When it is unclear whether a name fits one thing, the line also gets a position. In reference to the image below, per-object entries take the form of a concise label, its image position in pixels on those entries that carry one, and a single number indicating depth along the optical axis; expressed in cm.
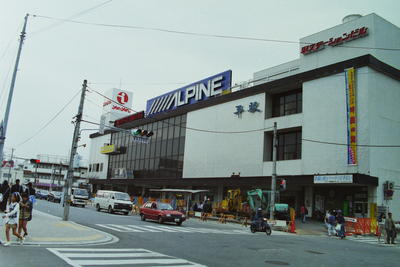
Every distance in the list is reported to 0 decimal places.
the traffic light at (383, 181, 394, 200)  2822
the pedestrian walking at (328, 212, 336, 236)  2455
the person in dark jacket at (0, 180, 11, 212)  1925
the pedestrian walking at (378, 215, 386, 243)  2586
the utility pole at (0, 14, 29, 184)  1705
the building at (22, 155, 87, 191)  11088
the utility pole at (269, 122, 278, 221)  2562
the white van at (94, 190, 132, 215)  3212
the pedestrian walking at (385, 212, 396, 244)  2087
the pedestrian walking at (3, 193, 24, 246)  1115
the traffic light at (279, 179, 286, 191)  2509
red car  2447
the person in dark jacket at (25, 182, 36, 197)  1895
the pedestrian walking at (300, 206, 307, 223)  3100
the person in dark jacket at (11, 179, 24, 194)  1814
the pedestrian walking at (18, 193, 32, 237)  1219
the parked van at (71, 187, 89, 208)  4100
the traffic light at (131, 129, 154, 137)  2370
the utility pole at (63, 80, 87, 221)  2099
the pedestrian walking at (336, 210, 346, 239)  2355
